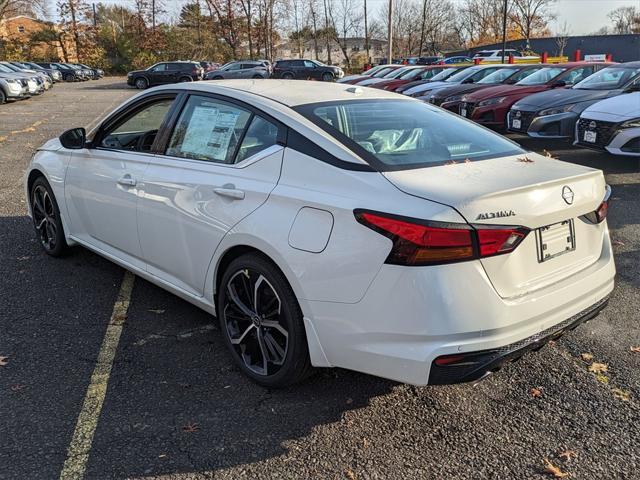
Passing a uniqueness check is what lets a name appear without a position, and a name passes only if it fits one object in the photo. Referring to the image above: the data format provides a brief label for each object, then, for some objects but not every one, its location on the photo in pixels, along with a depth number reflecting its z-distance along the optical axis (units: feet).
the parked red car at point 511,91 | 38.29
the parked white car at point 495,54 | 138.10
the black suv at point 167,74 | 114.42
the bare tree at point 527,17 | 200.64
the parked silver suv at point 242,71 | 112.98
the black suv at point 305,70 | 121.29
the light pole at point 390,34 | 122.79
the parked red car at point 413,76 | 60.64
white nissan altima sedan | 7.55
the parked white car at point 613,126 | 25.77
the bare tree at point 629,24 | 261.85
